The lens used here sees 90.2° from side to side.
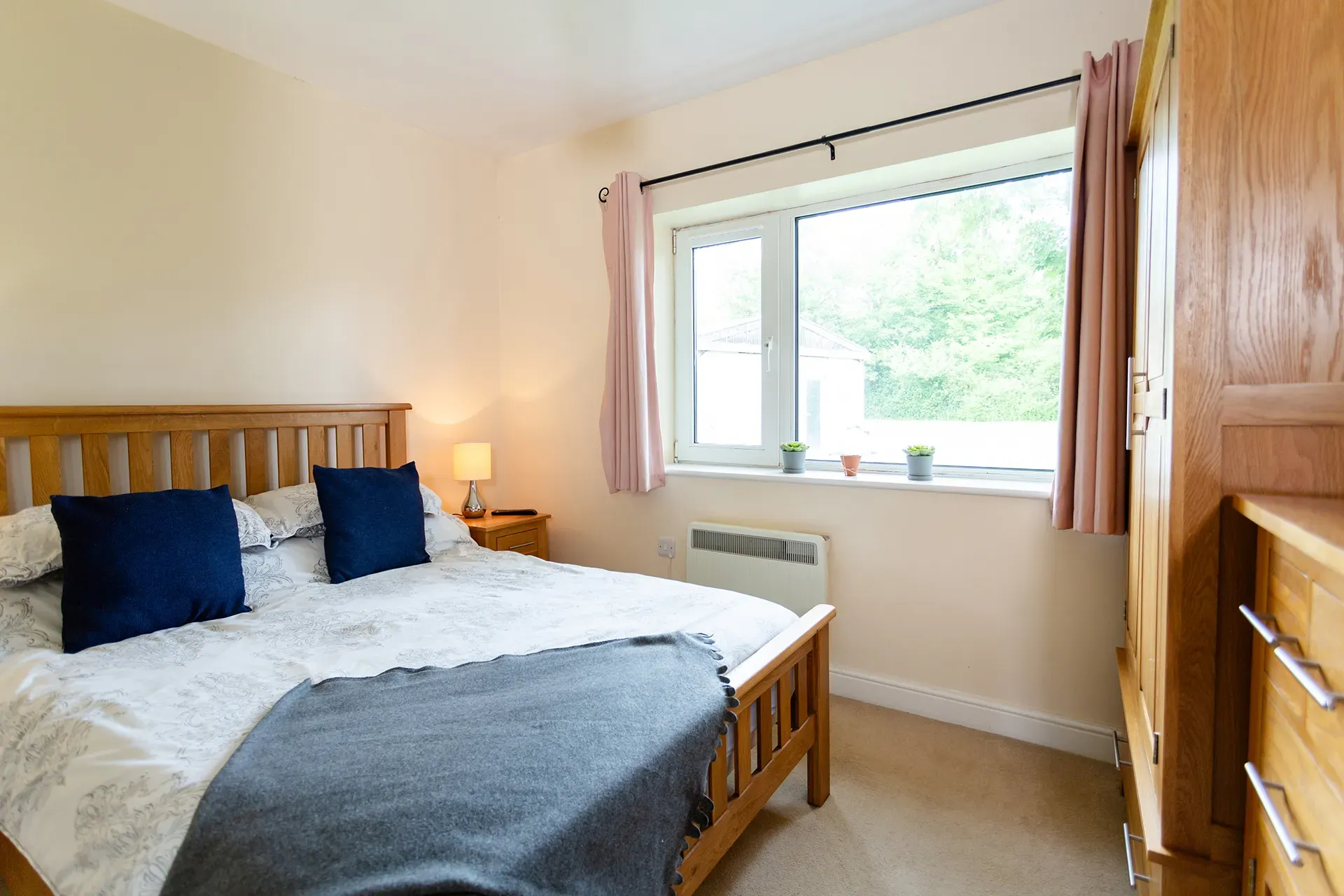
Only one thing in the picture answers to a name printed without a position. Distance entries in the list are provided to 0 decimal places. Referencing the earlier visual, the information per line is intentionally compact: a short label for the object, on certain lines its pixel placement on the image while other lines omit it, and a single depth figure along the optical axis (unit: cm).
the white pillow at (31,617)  172
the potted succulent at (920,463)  262
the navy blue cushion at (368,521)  240
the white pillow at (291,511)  236
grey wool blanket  91
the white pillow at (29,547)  178
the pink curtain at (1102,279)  201
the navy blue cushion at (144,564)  176
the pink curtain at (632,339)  308
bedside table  313
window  254
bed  113
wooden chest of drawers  71
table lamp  329
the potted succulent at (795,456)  295
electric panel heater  274
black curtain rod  220
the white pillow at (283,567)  217
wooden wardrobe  98
